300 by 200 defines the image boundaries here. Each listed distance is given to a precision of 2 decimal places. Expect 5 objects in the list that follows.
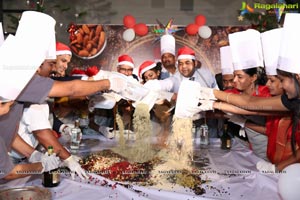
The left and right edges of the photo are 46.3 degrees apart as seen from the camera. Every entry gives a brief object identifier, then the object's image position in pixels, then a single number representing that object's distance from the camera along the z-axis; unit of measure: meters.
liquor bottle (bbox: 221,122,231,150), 2.28
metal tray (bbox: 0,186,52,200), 1.31
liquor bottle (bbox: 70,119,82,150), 2.19
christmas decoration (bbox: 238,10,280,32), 3.23
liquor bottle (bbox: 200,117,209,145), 2.39
